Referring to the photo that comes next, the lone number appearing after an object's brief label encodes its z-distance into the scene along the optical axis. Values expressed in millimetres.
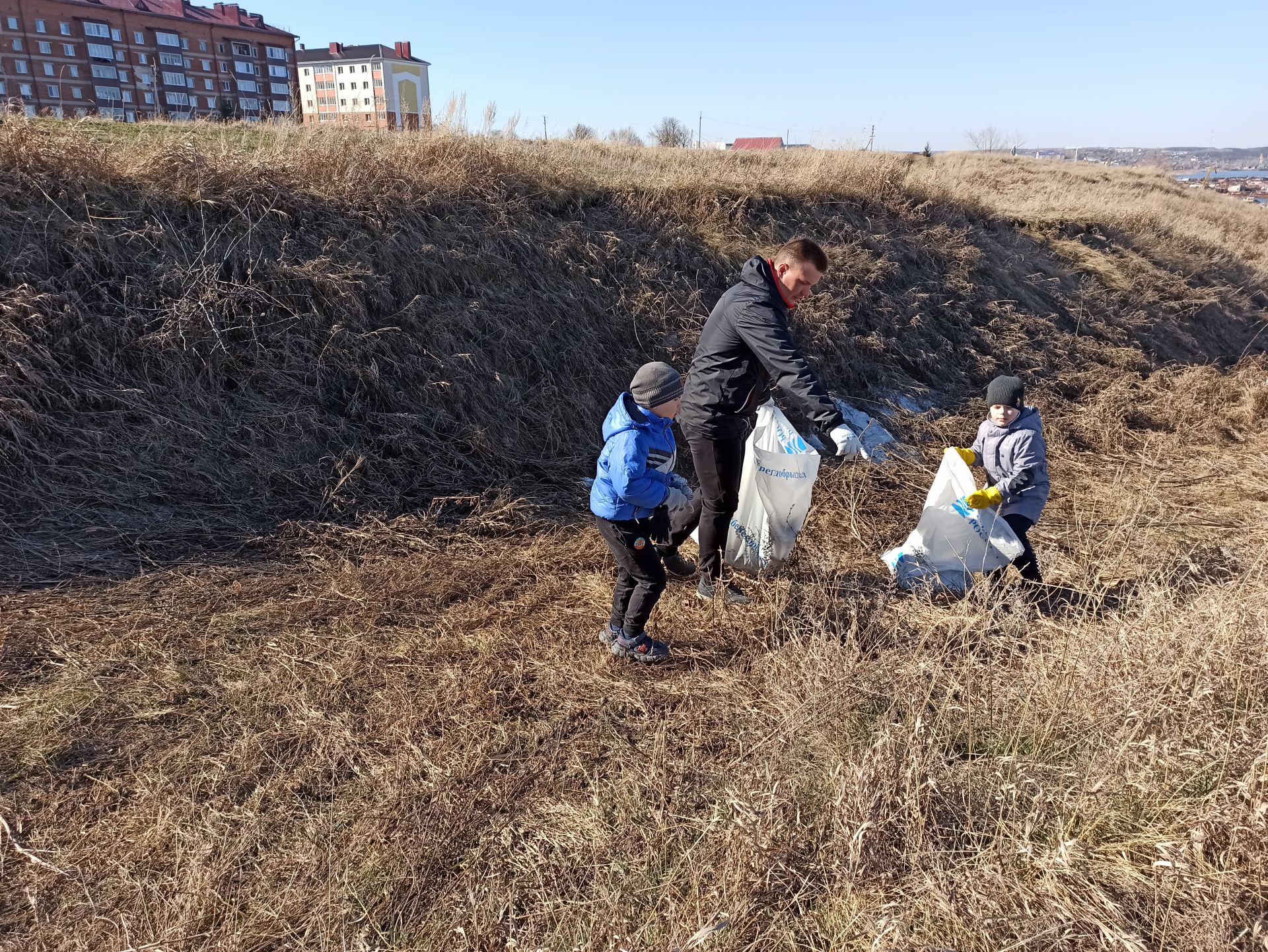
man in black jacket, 3330
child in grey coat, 3689
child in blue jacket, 3014
